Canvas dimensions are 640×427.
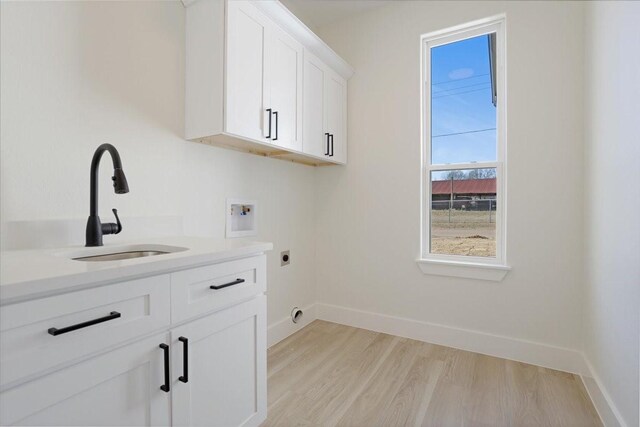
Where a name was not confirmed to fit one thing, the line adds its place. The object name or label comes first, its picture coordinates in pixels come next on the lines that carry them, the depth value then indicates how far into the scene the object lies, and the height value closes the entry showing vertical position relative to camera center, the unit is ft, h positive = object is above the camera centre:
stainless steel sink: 3.75 -0.56
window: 7.52 +1.79
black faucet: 3.71 +0.30
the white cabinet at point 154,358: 2.15 -1.31
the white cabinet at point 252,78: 5.17 +2.58
